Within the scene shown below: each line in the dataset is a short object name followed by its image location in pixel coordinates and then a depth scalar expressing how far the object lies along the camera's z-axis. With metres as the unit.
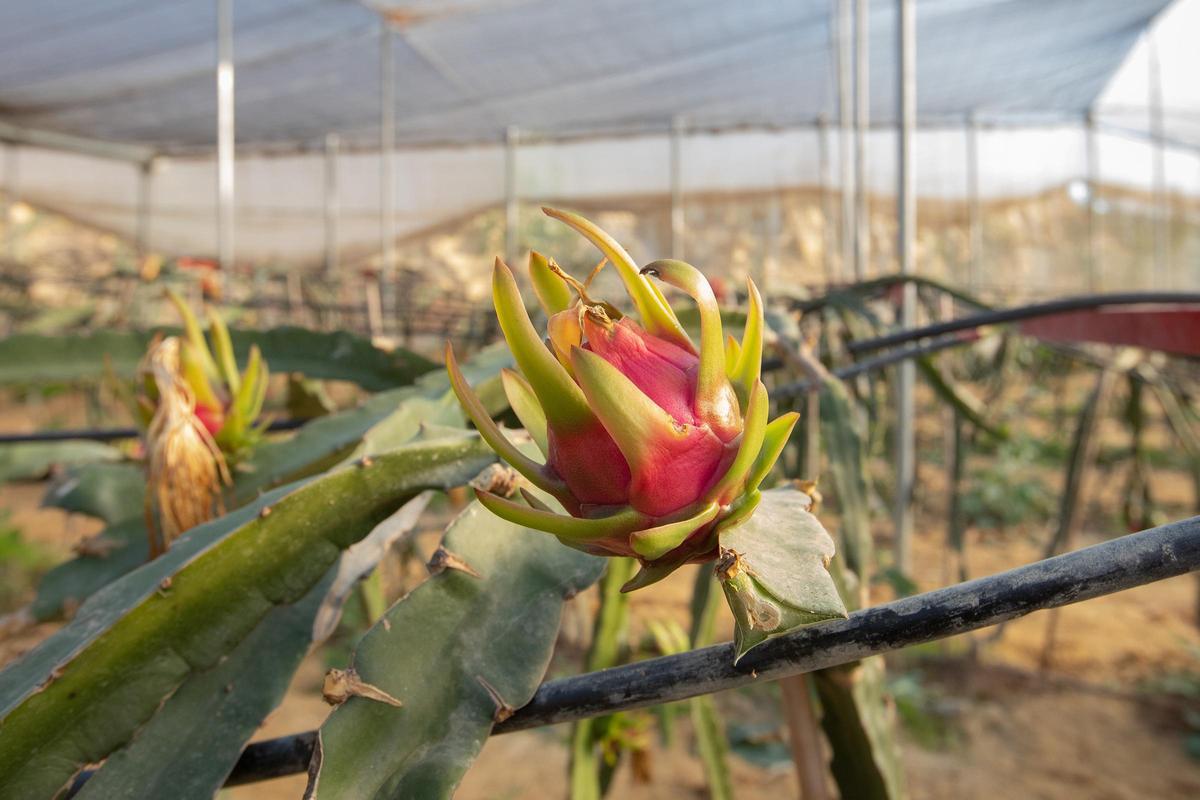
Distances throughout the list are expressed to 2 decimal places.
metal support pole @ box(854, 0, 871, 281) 2.48
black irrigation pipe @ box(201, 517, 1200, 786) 0.26
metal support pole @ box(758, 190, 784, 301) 8.41
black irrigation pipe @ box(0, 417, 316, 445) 0.77
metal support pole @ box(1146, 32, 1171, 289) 5.55
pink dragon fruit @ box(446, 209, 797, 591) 0.26
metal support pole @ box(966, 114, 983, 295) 6.79
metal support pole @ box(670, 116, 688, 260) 7.06
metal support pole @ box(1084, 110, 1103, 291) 6.48
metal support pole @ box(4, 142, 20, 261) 7.55
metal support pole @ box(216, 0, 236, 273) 3.75
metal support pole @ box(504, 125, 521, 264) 7.27
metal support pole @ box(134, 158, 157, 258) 8.43
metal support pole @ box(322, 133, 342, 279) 7.29
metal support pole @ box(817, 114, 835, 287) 5.09
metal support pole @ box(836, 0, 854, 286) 3.07
